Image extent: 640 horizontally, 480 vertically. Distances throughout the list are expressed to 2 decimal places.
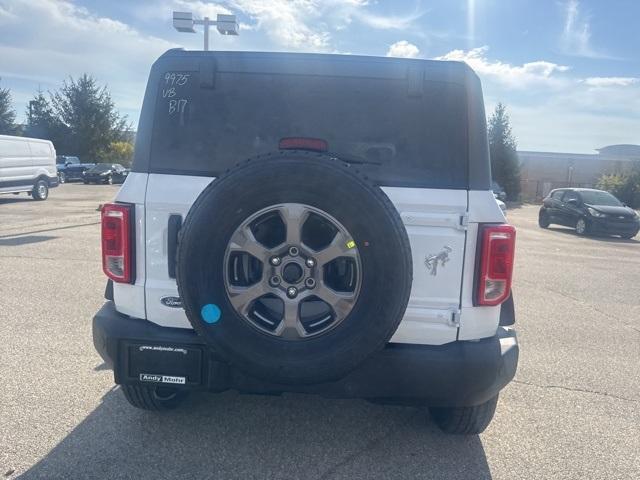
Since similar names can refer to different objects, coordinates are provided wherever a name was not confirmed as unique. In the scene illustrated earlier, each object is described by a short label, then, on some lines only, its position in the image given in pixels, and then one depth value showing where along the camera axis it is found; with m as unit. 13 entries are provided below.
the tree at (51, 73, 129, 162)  49.78
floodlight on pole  14.59
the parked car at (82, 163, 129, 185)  36.53
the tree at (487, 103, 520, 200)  39.97
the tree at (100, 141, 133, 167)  50.06
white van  19.28
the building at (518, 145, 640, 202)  45.69
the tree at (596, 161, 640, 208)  38.34
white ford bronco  2.62
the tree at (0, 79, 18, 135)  48.09
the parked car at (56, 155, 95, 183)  38.03
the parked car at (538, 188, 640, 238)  17.92
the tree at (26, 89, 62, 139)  50.28
